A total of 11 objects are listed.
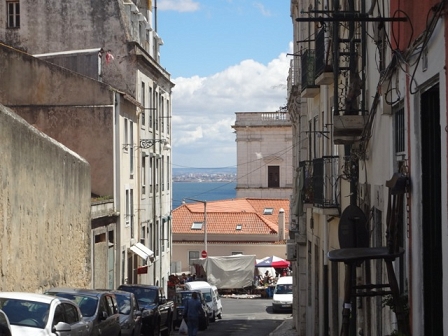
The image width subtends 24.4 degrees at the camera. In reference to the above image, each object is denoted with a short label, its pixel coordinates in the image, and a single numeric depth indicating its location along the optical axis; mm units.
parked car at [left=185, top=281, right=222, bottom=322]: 43334
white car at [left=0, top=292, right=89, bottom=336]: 15477
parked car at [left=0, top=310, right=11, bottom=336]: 12871
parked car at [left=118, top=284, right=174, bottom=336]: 27484
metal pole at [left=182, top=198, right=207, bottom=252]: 67094
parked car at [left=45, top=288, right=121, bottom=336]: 19155
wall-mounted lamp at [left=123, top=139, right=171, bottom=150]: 44994
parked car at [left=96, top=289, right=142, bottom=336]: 22703
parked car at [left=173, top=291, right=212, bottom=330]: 35875
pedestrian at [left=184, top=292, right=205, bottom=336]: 27922
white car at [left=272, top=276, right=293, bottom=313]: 49000
